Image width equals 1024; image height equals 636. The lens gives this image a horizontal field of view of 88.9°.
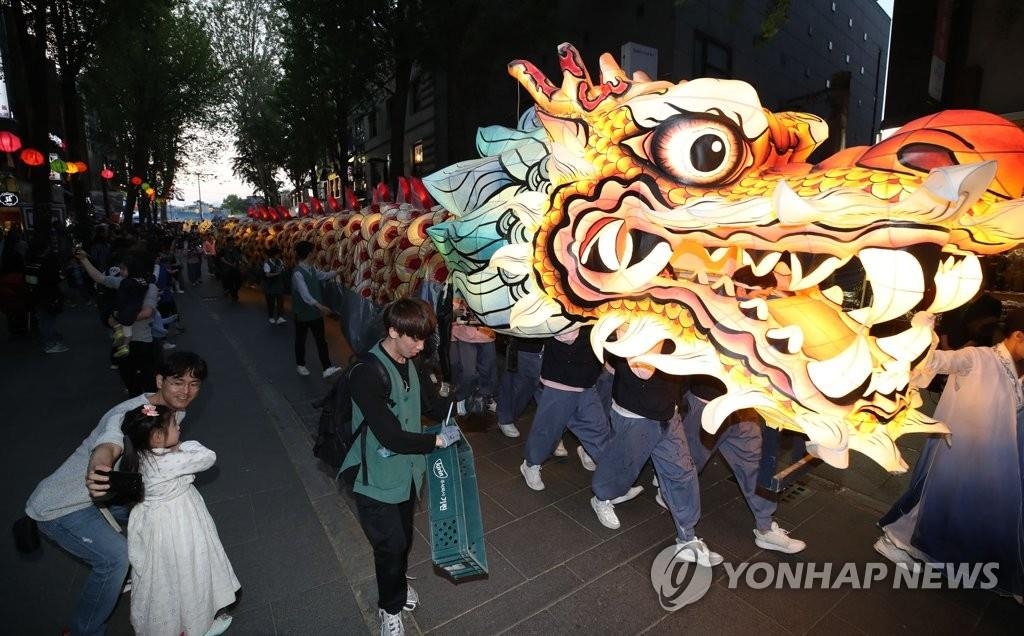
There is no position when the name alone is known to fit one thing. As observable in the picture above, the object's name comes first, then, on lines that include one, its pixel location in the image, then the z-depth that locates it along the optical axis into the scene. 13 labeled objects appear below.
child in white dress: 2.17
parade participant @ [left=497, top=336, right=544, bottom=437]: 4.81
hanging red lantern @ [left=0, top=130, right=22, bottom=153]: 11.72
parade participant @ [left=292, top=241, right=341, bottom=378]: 6.48
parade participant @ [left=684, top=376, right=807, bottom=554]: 3.35
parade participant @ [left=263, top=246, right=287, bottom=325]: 10.30
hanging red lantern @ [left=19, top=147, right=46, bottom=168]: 11.77
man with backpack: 2.29
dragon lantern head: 1.91
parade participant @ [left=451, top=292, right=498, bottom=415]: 5.39
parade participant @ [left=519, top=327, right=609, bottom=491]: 3.94
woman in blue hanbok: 2.85
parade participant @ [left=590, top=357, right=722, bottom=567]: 3.25
